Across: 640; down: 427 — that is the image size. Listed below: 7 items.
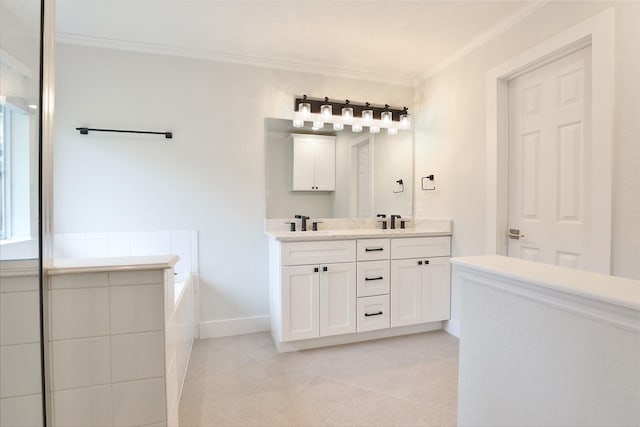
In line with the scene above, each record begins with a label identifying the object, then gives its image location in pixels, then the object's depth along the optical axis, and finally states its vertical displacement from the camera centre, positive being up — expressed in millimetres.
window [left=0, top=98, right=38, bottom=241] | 862 +111
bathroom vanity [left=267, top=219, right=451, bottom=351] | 2225 -601
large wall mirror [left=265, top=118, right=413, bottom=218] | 2695 +325
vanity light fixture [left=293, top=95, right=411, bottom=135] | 2721 +915
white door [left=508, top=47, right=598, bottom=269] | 1699 +300
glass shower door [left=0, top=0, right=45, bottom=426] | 858 -22
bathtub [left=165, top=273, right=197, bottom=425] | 1118 -684
